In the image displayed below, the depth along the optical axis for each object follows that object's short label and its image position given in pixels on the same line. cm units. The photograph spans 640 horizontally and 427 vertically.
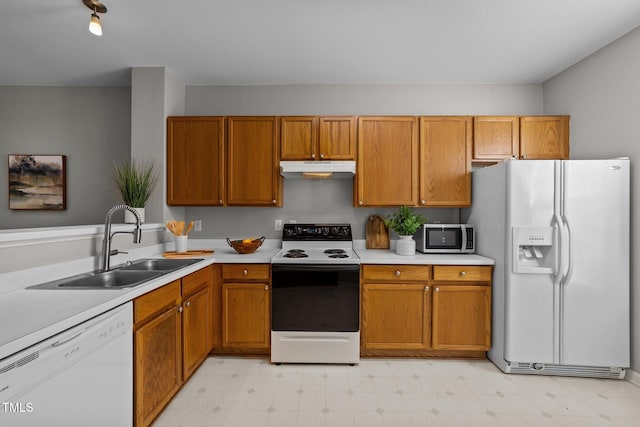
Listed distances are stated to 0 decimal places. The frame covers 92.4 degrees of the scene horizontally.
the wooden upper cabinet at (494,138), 293
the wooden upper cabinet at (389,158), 296
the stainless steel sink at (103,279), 171
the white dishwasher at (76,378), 100
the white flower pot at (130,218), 267
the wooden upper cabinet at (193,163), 298
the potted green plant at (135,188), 273
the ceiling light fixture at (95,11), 196
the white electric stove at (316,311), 256
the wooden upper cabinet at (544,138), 292
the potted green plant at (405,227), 284
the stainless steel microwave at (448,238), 288
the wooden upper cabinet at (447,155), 294
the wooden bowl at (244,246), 290
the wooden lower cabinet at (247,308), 266
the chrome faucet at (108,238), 203
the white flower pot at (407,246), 284
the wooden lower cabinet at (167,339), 166
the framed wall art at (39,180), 333
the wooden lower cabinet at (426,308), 264
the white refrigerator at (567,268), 233
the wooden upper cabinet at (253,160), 297
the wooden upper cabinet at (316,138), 296
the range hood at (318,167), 281
